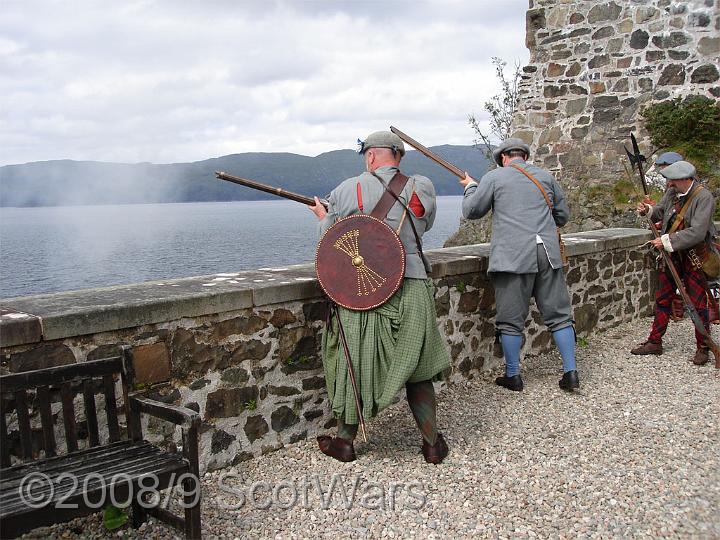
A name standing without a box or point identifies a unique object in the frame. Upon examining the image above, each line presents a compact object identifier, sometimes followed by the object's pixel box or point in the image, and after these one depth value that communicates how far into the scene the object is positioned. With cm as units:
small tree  1894
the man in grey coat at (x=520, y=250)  523
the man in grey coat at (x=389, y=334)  384
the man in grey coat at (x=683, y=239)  589
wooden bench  259
